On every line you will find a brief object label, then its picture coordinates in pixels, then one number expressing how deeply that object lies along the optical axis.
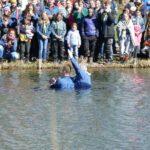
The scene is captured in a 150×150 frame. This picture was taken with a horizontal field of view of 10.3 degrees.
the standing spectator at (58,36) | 26.23
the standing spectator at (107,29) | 26.31
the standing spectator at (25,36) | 26.23
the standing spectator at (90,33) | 26.44
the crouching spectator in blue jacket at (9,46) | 26.16
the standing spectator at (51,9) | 26.58
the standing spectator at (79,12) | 26.52
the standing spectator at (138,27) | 27.03
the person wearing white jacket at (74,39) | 26.22
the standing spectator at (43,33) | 26.08
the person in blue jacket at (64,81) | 21.50
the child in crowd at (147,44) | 27.20
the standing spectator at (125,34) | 26.86
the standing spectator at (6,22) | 26.20
